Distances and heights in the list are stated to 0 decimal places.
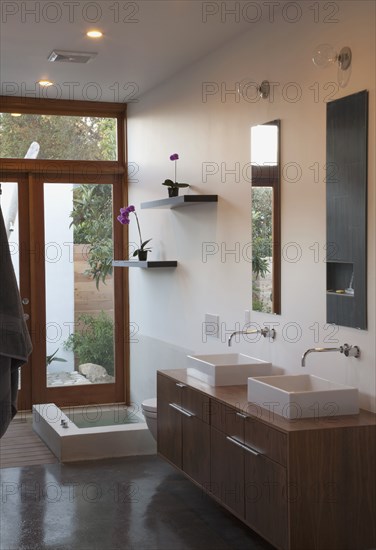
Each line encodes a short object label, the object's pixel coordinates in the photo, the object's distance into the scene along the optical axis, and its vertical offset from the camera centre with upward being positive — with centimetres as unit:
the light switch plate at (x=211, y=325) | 508 -48
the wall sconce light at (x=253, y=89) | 438 +100
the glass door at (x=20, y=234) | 664 +20
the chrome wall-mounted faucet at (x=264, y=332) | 434 -46
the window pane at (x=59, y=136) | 657 +107
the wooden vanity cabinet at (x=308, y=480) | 320 -99
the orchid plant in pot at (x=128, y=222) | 616 +27
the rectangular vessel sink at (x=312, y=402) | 337 -67
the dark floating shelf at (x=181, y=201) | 504 +38
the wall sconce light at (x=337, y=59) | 361 +96
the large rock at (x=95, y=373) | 691 -109
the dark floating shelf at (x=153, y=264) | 580 -7
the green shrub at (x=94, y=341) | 682 -78
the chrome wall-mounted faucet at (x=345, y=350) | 357 -46
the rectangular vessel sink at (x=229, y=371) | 424 -66
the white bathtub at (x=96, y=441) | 529 -132
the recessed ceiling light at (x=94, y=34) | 461 +137
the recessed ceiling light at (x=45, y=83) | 594 +138
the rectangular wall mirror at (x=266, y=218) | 427 +21
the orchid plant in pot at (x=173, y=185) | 552 +51
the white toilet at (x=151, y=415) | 509 -109
